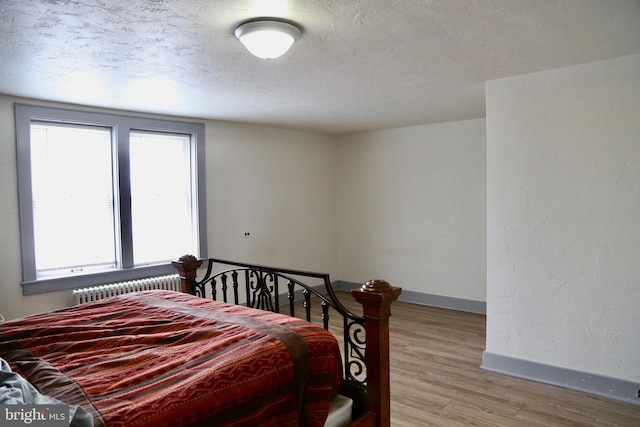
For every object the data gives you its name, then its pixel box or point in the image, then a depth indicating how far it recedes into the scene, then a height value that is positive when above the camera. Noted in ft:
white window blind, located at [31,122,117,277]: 12.73 +0.18
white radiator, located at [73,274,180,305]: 13.10 -2.71
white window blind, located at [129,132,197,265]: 14.78 +0.22
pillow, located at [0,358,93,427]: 4.06 -1.93
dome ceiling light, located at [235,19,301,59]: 7.18 +2.79
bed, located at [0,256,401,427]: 4.94 -2.14
